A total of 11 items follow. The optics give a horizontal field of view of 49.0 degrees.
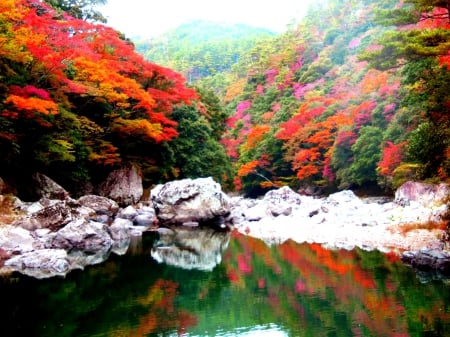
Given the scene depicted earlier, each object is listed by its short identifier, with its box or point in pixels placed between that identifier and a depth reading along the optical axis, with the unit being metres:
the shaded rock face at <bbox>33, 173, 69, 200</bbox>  22.03
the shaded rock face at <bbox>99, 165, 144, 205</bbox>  27.42
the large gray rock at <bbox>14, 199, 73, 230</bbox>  16.16
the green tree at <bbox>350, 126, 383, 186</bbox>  32.25
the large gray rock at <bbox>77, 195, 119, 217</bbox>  23.27
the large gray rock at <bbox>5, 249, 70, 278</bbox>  12.45
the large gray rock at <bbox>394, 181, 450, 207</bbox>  20.95
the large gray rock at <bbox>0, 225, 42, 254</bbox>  13.62
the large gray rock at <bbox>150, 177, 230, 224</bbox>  24.58
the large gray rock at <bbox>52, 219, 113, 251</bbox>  15.52
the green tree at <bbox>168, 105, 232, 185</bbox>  30.52
